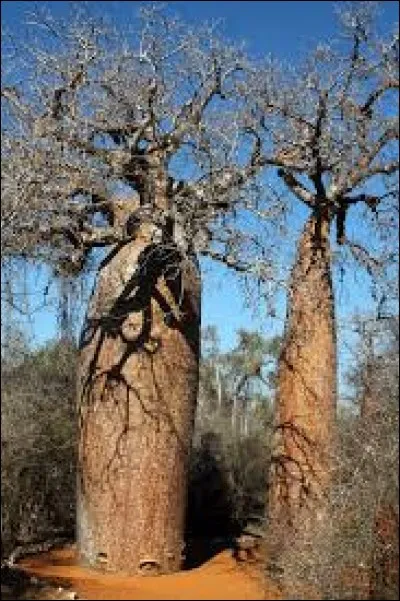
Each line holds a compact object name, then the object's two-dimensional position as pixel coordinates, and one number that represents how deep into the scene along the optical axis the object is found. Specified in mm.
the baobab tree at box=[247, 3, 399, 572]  10125
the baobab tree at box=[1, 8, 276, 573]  9031
